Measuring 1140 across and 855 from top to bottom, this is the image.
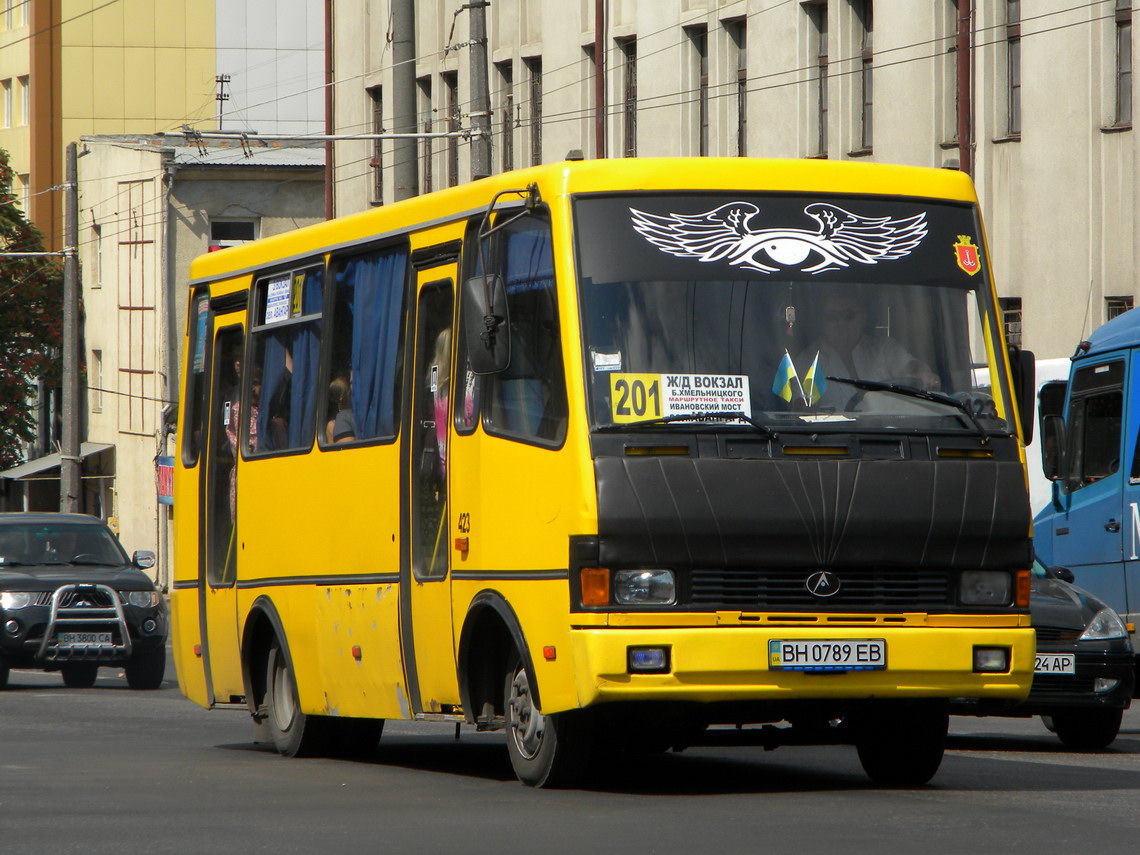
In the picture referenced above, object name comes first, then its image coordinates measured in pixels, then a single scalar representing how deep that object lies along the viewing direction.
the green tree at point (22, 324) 58.72
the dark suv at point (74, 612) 23.31
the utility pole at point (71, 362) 43.91
